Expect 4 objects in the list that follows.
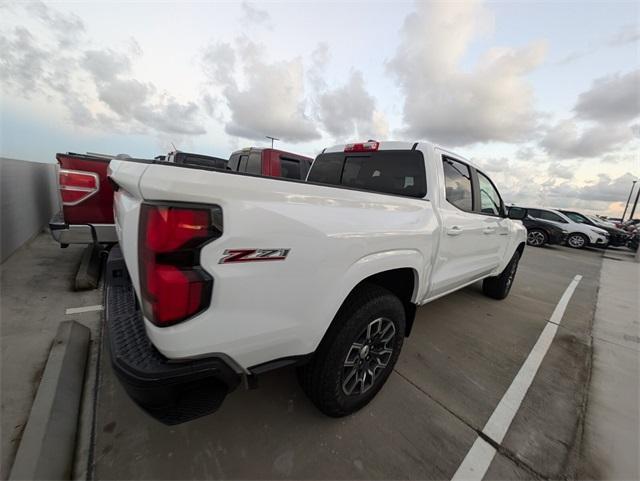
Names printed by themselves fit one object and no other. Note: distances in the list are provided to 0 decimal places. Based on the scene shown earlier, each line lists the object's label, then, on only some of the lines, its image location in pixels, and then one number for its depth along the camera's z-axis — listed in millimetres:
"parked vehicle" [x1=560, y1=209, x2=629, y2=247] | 14055
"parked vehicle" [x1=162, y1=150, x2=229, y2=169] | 7666
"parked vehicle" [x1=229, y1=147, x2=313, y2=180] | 6117
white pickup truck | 1117
